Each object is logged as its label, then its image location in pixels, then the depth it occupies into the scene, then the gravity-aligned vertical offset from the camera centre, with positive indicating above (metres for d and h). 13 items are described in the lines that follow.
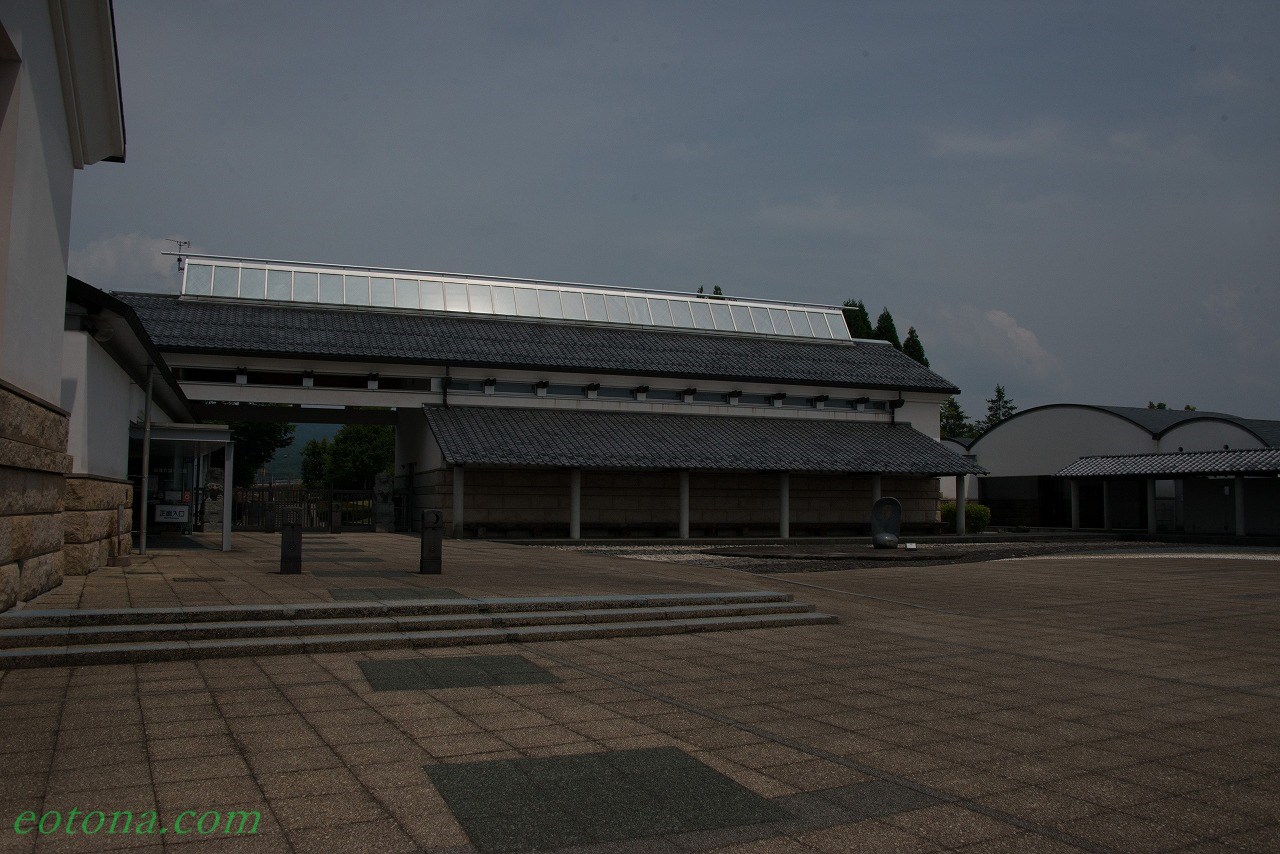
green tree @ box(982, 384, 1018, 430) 111.50 +10.08
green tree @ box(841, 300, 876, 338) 57.00 +10.10
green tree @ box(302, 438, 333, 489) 96.75 +2.74
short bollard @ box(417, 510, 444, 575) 13.97 -0.83
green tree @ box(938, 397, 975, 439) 93.70 +7.06
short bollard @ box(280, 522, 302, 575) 13.45 -0.90
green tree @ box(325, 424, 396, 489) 87.38 +2.95
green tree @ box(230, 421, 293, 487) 72.56 +3.31
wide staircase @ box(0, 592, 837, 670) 7.96 -1.34
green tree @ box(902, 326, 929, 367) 56.25 +8.51
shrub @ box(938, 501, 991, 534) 42.31 -0.98
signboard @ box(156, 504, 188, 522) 20.31 -0.57
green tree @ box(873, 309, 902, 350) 55.41 +9.55
